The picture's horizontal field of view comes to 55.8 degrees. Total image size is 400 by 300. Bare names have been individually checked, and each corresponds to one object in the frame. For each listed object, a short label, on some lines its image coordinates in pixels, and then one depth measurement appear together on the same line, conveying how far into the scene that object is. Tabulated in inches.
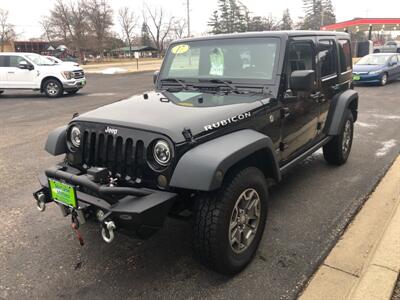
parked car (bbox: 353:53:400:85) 615.2
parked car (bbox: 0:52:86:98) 580.7
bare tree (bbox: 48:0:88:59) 2262.6
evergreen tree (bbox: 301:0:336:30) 3403.8
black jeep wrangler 103.5
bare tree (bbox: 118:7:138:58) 2878.9
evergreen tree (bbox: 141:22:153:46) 3432.6
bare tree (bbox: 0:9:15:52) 2541.8
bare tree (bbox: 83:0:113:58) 2389.3
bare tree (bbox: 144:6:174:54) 2982.3
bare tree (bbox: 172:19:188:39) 2947.8
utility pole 1711.9
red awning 1625.2
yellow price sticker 172.4
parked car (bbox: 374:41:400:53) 1212.0
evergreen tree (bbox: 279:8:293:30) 3075.1
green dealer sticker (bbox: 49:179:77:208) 108.9
